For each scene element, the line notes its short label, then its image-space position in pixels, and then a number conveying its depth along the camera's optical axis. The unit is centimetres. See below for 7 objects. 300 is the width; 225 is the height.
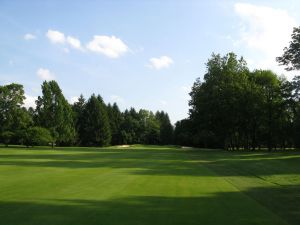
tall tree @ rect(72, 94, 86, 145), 10211
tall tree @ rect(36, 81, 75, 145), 8209
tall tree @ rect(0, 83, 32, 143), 7638
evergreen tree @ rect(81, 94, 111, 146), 10184
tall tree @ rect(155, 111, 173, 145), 13499
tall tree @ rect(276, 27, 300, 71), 3631
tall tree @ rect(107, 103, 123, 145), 11753
